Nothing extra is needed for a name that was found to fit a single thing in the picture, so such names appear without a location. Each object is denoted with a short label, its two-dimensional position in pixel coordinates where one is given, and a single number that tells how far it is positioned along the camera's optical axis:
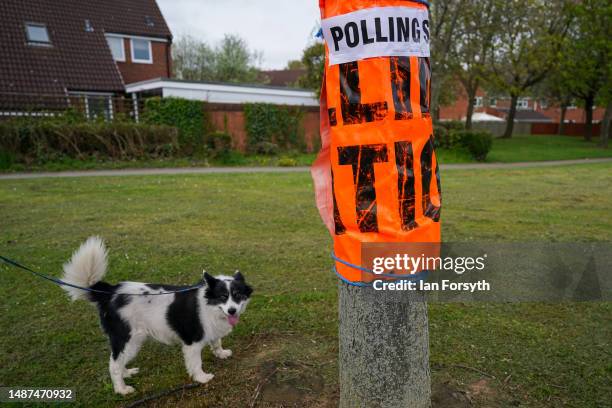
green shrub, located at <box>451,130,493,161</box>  22.53
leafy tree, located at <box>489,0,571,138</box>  30.89
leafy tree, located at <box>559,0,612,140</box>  29.38
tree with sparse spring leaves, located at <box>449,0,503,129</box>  27.22
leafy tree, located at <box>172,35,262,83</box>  48.22
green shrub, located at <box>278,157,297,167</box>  19.59
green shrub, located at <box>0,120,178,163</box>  16.23
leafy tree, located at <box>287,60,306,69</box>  83.58
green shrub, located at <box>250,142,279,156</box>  21.84
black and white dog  3.48
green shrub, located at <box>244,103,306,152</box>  22.12
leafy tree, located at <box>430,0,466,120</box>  23.05
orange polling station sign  2.34
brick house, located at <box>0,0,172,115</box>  24.39
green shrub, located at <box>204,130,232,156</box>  19.99
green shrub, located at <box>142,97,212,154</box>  19.92
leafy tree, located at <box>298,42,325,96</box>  30.20
